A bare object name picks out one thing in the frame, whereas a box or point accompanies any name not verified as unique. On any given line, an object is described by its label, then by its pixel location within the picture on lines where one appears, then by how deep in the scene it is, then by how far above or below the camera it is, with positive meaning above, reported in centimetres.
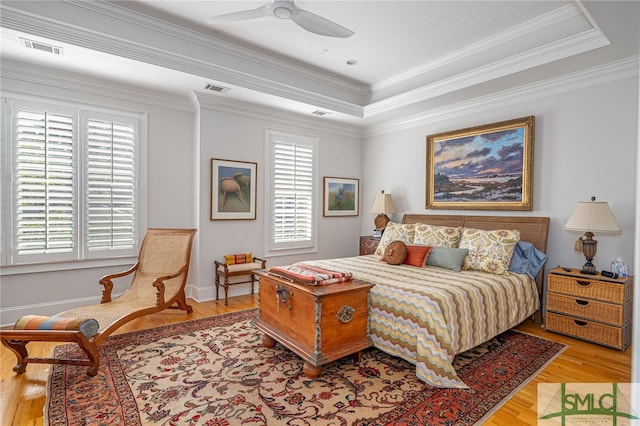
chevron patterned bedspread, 246 -86
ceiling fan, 266 +160
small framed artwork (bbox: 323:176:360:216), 586 +24
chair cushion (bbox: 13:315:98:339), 247 -91
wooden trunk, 251 -91
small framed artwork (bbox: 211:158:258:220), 465 +27
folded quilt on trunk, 274 -58
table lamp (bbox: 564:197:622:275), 312 -10
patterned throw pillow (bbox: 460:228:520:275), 350 -43
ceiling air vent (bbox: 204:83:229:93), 410 +151
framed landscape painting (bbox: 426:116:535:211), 407 +60
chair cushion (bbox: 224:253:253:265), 466 -73
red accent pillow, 373 -52
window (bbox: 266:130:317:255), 523 +29
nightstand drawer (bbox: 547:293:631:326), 303 -93
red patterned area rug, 207 -131
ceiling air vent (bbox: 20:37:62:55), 304 +151
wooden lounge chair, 246 -97
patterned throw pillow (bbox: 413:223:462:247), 404 -32
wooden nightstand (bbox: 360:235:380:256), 535 -58
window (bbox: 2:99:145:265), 357 +25
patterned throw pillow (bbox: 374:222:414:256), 438 -34
